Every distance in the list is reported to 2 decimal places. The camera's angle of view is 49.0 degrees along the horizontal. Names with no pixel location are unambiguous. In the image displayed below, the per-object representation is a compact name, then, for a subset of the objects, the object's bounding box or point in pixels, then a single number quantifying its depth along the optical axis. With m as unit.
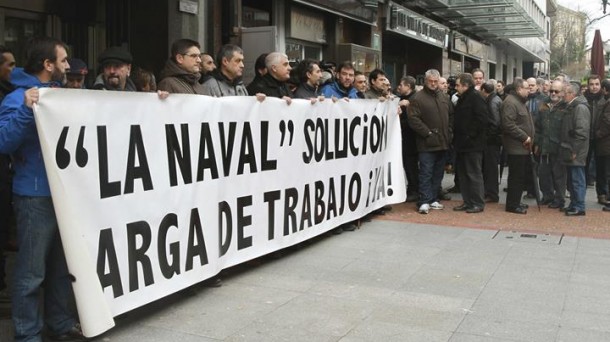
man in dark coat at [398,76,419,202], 9.86
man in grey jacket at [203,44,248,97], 6.00
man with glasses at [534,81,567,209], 9.47
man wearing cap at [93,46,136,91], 4.90
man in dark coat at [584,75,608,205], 10.22
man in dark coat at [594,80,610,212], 9.63
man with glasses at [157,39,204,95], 5.38
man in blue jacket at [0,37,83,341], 3.78
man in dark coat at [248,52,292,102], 6.62
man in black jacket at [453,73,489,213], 9.11
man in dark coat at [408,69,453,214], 8.94
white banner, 3.82
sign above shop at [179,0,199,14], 9.02
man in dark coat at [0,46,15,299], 4.84
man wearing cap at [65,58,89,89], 5.41
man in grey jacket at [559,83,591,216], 9.08
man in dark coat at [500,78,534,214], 9.01
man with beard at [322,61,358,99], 8.04
